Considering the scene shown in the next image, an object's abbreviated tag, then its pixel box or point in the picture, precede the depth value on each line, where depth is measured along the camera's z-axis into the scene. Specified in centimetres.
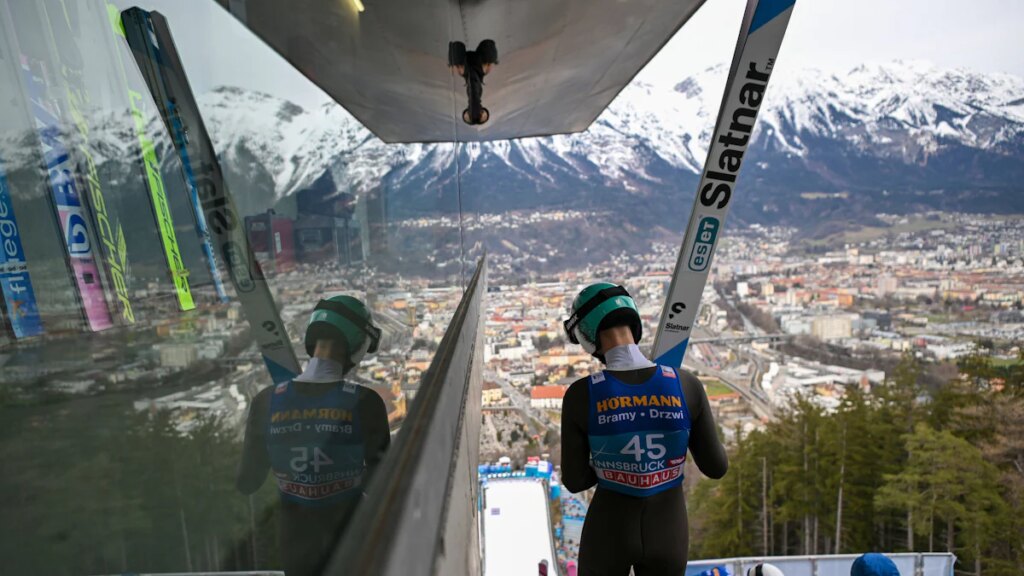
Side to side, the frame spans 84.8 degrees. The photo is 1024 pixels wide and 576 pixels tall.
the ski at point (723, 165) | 309
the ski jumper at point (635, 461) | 191
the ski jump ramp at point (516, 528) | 818
